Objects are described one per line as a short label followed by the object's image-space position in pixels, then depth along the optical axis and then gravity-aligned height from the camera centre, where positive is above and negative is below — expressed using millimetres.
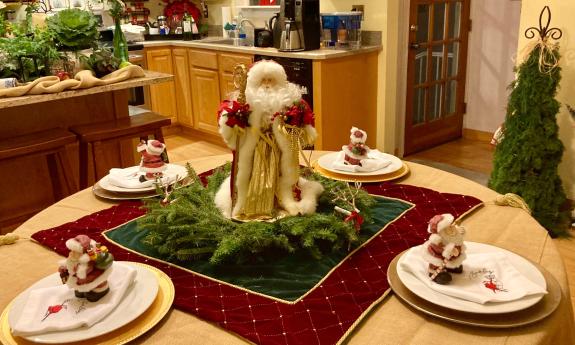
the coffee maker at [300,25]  3846 -23
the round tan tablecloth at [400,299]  922 -531
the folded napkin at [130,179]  1605 -459
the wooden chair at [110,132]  2744 -541
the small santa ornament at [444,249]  1018 -436
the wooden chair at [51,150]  2486 -562
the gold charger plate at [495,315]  933 -523
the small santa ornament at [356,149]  1676 -401
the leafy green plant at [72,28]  2754 -1
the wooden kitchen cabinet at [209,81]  4570 -501
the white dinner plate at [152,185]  1586 -470
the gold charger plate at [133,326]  930 -531
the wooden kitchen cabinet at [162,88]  5033 -591
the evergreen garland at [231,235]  1191 -479
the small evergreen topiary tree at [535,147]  2818 -701
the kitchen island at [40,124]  2824 -520
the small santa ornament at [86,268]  980 -438
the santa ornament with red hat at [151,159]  1635 -406
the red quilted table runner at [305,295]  951 -531
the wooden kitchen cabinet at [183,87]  5055 -582
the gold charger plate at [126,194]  1577 -492
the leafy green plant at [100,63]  2932 -192
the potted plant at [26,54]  2650 -122
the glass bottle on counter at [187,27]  5184 -21
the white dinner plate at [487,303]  951 -507
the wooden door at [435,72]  4309 -454
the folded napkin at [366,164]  1674 -448
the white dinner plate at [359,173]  1662 -460
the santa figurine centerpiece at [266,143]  1345 -306
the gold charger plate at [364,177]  1646 -479
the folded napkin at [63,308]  938 -507
